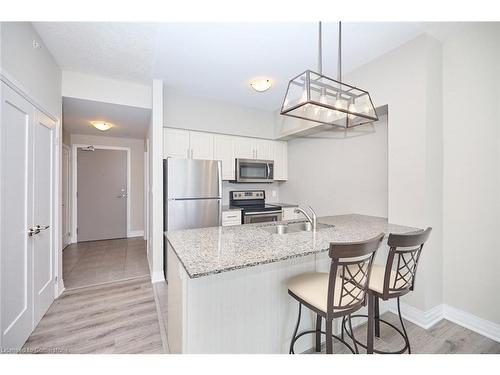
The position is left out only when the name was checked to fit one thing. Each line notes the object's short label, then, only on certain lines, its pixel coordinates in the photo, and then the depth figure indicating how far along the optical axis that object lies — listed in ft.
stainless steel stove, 11.37
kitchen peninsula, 4.02
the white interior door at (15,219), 4.90
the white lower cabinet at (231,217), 10.92
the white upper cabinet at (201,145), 11.34
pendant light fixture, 4.82
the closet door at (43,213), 6.42
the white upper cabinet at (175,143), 10.67
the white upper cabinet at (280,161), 13.80
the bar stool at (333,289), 3.67
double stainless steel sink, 6.68
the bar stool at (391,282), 4.35
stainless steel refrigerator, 9.55
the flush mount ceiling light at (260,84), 8.98
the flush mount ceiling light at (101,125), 12.39
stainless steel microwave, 12.22
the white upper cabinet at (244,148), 12.60
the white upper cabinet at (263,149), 13.21
